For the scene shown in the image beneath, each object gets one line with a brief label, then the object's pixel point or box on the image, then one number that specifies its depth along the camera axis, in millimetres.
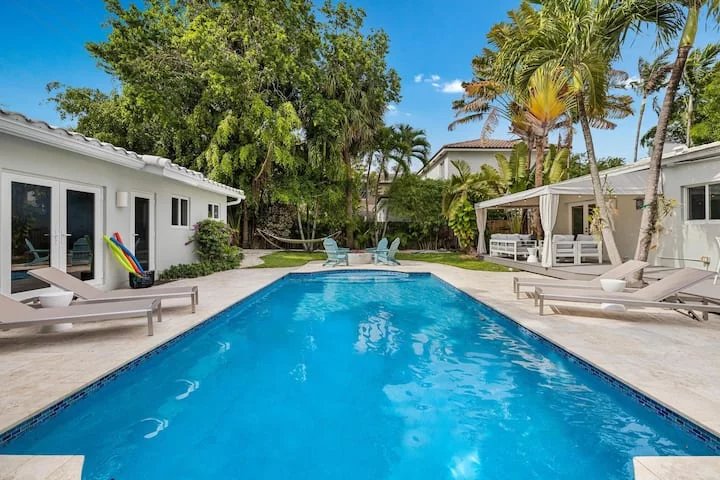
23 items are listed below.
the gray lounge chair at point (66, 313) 4641
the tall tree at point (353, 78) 19953
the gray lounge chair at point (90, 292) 5973
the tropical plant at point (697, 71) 26016
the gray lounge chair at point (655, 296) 5918
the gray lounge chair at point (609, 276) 7320
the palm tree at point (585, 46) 8102
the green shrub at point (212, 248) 12750
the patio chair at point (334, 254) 15188
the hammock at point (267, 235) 22391
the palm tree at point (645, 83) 26516
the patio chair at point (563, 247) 12469
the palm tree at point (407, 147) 22250
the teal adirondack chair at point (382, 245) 16050
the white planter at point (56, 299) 5574
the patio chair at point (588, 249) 12523
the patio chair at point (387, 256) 15656
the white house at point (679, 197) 9570
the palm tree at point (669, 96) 7531
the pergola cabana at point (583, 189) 11148
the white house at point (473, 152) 27731
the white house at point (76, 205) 6230
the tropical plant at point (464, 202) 17656
